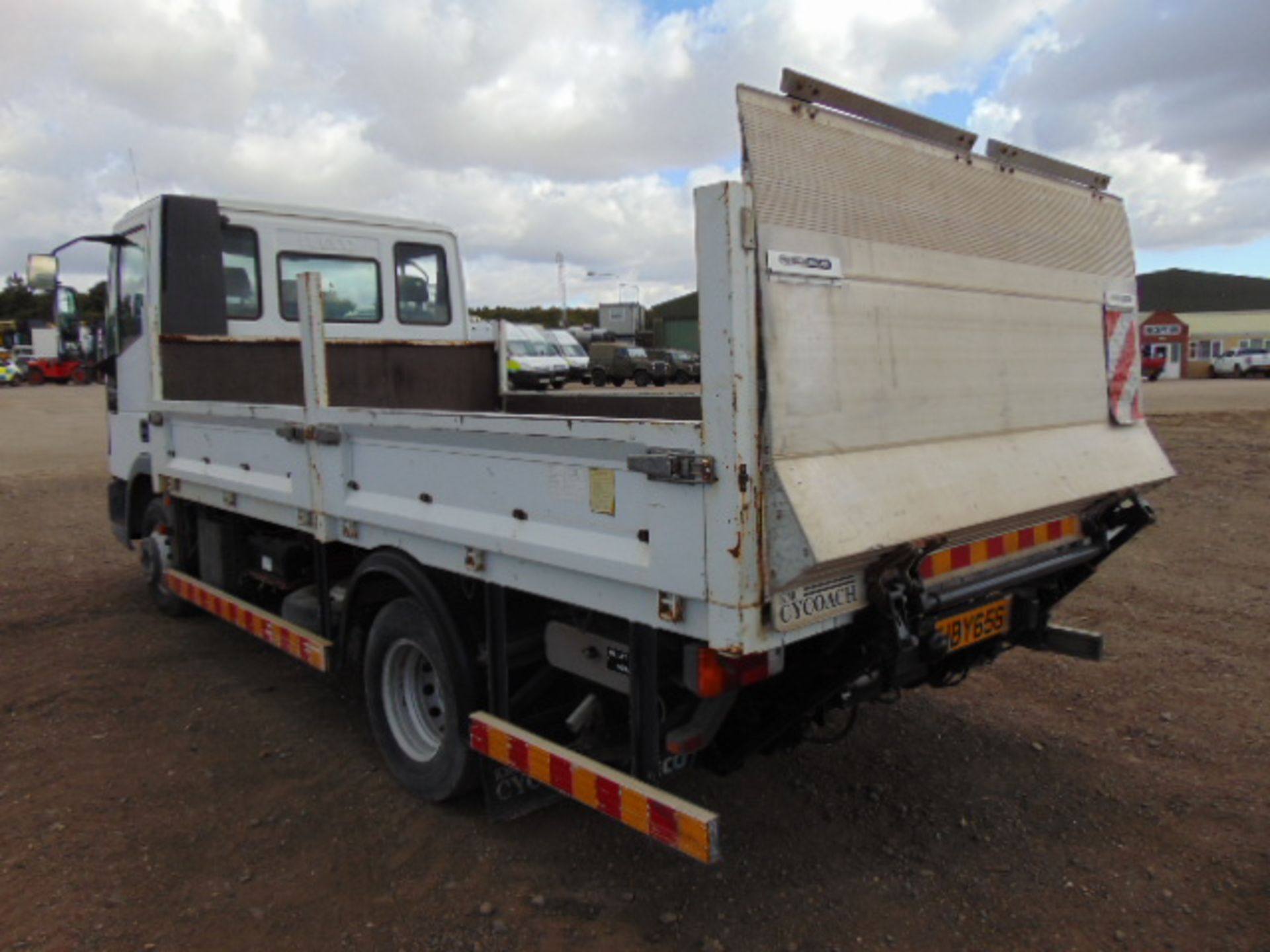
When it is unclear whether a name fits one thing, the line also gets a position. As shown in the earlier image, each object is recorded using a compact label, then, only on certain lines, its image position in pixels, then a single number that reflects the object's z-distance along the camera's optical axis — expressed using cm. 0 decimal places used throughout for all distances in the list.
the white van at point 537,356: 2586
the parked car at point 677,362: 3059
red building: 4331
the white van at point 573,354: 3080
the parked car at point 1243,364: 3850
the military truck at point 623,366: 3111
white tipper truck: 254
